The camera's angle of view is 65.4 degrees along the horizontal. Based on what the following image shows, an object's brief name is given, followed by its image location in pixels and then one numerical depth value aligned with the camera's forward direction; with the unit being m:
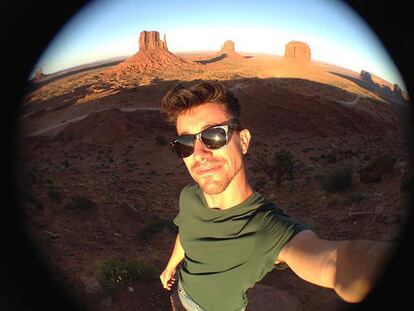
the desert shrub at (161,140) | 16.33
